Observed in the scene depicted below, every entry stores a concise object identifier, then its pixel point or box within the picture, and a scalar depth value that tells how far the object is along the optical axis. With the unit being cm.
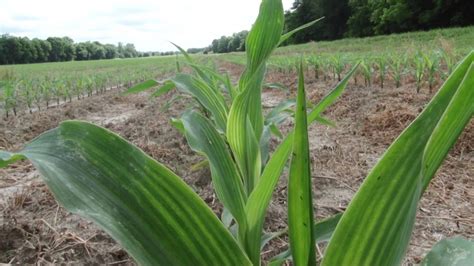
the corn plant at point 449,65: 306
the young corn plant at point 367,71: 393
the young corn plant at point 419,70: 323
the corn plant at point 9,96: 365
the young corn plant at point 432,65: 318
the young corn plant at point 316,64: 551
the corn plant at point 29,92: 432
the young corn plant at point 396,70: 371
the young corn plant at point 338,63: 448
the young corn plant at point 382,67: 387
